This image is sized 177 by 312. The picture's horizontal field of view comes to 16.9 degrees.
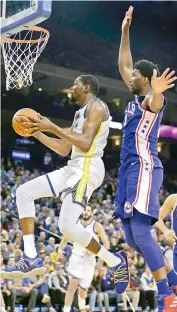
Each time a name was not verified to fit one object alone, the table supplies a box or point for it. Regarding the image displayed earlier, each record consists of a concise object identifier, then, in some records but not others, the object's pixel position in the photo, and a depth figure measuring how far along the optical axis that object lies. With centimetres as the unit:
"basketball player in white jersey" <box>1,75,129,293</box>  562
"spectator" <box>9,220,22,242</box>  1394
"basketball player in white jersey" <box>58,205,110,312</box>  956
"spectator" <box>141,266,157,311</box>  1315
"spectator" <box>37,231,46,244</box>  1391
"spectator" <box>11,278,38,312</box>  1122
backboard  616
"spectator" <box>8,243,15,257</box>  1232
